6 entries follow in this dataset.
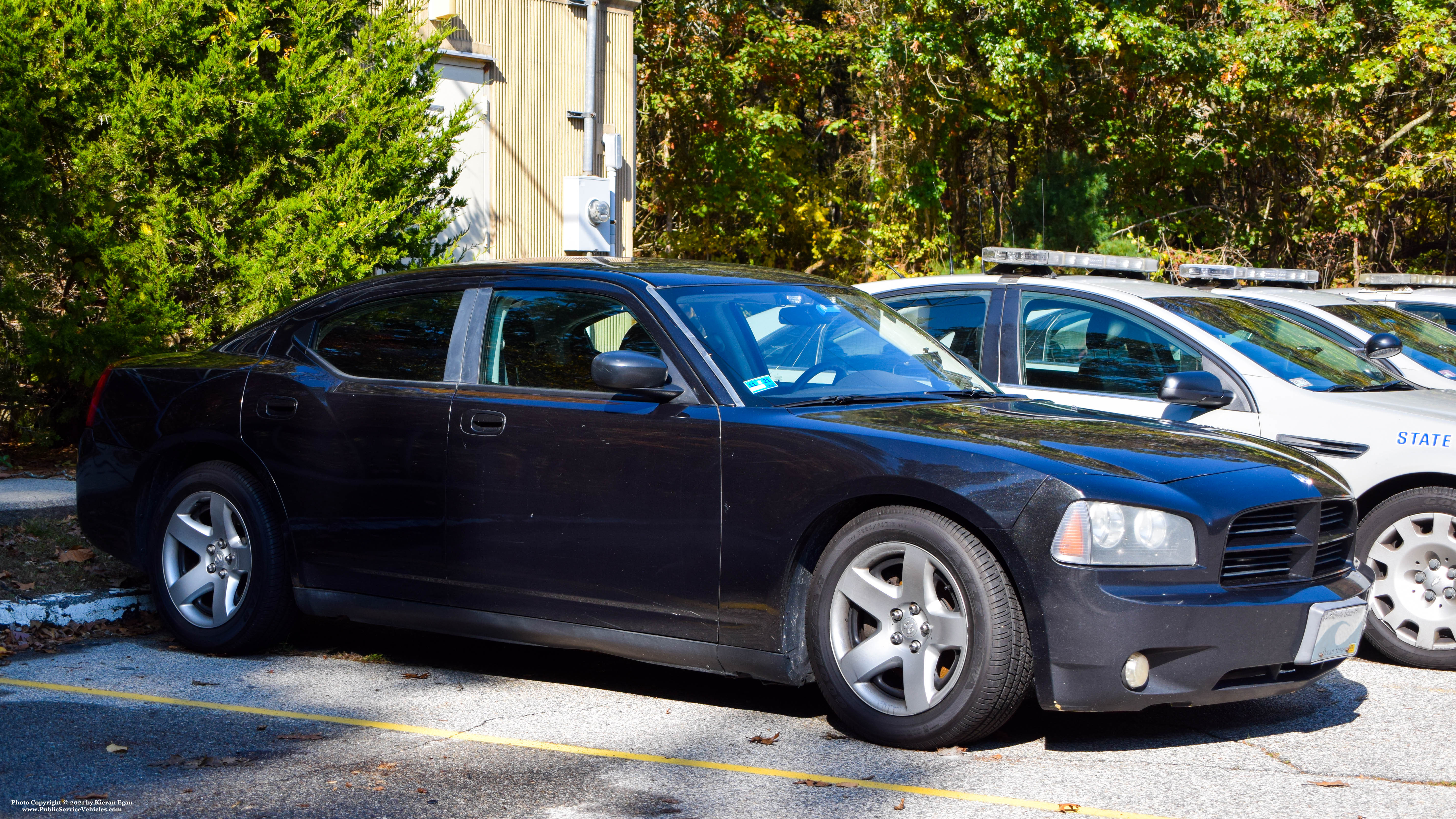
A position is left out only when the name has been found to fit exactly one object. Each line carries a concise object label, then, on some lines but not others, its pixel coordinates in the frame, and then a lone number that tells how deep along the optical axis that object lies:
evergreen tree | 9.44
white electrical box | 11.73
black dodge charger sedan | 4.39
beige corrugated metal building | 15.91
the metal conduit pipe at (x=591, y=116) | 14.86
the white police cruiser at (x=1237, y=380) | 6.22
